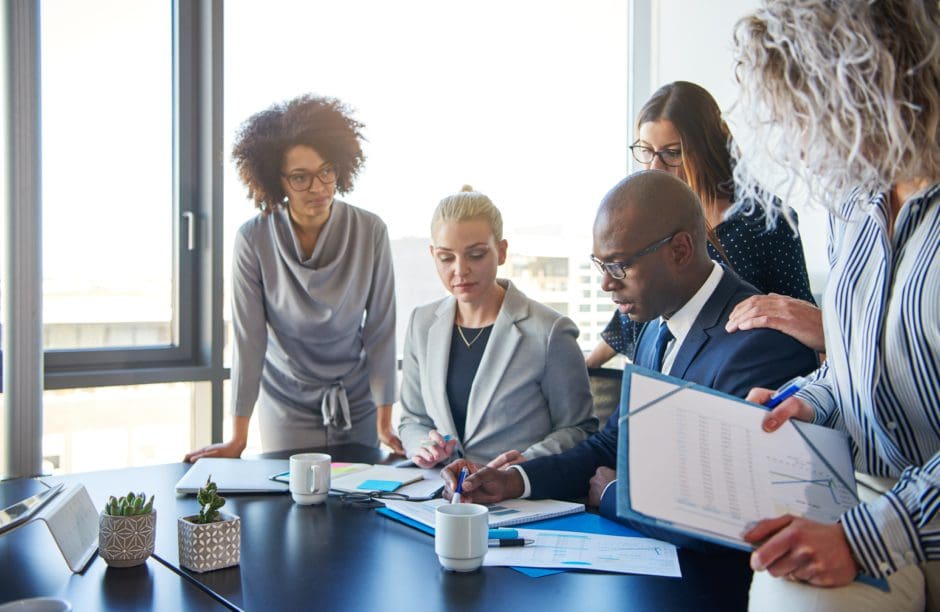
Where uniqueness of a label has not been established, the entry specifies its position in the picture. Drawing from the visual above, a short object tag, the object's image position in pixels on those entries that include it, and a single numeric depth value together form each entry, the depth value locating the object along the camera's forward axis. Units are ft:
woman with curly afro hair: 8.86
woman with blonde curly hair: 3.42
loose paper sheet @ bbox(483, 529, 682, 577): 4.44
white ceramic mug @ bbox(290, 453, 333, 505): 5.79
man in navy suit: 5.76
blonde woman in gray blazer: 7.84
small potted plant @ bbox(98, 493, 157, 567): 4.54
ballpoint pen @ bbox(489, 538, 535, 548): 4.79
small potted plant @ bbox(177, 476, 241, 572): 4.45
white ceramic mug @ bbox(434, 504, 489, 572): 4.36
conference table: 4.00
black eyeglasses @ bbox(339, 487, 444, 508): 5.75
